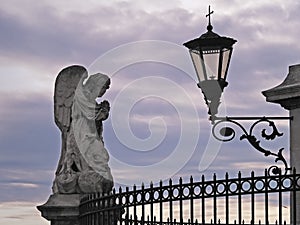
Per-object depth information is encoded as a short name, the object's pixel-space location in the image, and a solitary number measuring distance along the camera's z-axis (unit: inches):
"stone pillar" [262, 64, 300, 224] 553.9
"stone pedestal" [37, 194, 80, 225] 661.9
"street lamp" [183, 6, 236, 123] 521.3
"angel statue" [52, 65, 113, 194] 684.1
